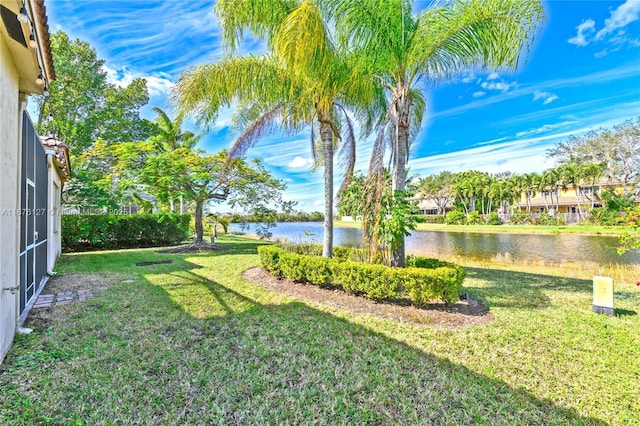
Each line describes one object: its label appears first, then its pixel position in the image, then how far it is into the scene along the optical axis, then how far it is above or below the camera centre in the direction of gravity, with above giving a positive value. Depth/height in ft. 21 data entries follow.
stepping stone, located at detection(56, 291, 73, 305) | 17.16 -4.83
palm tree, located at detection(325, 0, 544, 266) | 17.51 +11.02
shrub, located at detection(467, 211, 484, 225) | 125.39 -2.60
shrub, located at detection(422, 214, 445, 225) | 148.75 -2.85
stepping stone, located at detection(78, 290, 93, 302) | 17.94 -4.88
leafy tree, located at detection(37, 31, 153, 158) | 53.67 +22.77
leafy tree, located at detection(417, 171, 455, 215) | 171.63 +14.50
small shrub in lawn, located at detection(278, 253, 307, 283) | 21.35 -3.83
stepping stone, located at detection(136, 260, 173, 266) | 30.12 -4.79
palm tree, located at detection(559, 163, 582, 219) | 110.83 +14.31
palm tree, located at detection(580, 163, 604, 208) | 106.83 +14.56
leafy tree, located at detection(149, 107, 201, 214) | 64.70 +20.00
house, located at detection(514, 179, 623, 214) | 117.95 +6.45
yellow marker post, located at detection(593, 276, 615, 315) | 16.14 -4.71
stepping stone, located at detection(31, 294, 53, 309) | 16.13 -4.77
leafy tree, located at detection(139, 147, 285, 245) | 36.74 +4.98
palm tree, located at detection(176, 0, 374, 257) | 18.71 +10.32
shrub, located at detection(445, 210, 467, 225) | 133.77 -2.22
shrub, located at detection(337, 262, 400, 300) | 16.97 -3.95
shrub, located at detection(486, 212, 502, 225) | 118.55 -2.58
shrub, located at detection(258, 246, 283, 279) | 23.57 -3.63
